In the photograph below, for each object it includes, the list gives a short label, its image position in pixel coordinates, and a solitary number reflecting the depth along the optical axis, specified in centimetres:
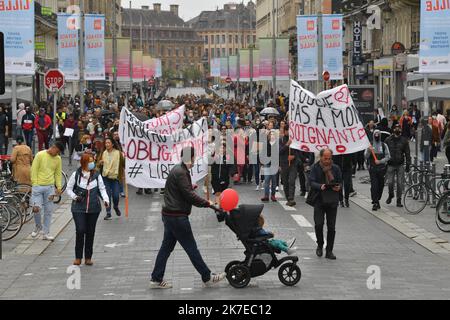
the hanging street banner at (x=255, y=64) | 6694
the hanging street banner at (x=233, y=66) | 8375
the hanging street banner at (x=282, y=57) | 5388
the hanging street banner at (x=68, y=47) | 3919
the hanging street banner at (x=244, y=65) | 6812
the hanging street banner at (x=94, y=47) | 4284
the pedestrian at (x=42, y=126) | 3666
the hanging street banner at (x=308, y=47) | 4200
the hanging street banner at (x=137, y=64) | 7025
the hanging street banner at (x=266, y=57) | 5659
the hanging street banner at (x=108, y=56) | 5559
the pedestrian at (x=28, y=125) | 3716
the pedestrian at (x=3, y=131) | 3612
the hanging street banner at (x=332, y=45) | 4200
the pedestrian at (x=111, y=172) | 2184
